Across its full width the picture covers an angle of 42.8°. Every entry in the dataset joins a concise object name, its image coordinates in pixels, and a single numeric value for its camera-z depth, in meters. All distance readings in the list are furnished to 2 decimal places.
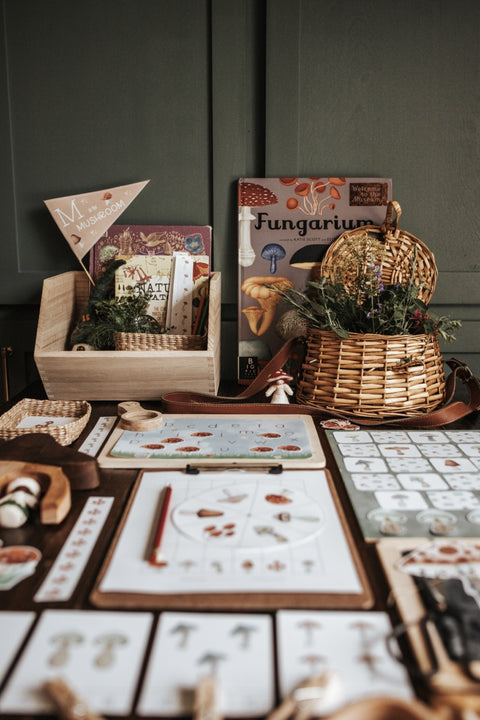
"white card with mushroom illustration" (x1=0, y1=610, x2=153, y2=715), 0.51
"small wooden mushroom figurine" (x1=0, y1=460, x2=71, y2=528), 0.80
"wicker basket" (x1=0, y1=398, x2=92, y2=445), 1.06
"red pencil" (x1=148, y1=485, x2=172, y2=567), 0.70
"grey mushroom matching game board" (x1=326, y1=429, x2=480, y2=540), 0.79
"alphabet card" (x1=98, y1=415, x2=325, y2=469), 1.01
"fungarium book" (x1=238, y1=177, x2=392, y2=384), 1.61
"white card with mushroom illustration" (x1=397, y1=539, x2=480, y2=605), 0.67
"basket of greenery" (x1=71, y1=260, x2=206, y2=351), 1.42
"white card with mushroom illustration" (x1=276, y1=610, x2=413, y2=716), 0.51
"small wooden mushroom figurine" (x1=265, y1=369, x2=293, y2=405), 1.32
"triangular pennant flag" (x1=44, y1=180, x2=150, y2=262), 1.62
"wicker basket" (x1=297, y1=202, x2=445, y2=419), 1.23
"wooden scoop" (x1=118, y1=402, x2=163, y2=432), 1.17
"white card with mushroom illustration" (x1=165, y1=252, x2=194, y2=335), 1.58
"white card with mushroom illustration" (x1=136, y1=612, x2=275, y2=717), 0.50
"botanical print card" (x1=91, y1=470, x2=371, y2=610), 0.64
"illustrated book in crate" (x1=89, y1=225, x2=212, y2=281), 1.64
